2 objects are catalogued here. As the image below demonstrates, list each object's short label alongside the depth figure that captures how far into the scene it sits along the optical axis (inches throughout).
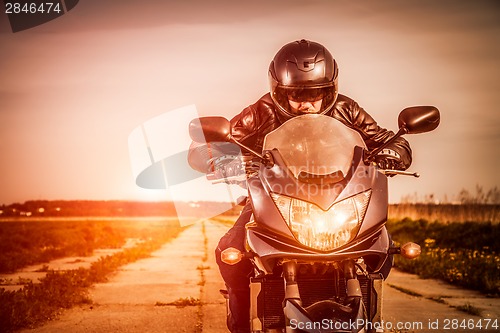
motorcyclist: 186.5
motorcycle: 148.7
